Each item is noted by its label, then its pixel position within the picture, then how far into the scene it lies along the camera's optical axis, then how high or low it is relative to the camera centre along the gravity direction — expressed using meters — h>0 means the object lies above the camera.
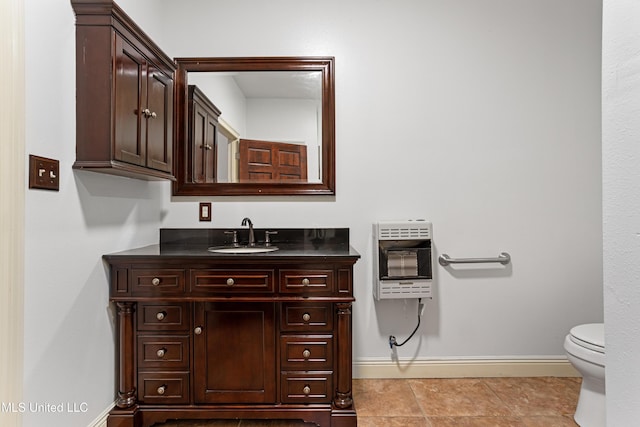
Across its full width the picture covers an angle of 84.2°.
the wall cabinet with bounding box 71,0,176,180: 1.51 +0.54
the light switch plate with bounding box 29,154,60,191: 1.29 +0.15
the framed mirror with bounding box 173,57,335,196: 2.31 +0.55
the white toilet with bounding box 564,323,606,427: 1.68 -0.75
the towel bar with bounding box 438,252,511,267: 2.31 -0.31
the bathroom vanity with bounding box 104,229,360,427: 1.73 -0.61
